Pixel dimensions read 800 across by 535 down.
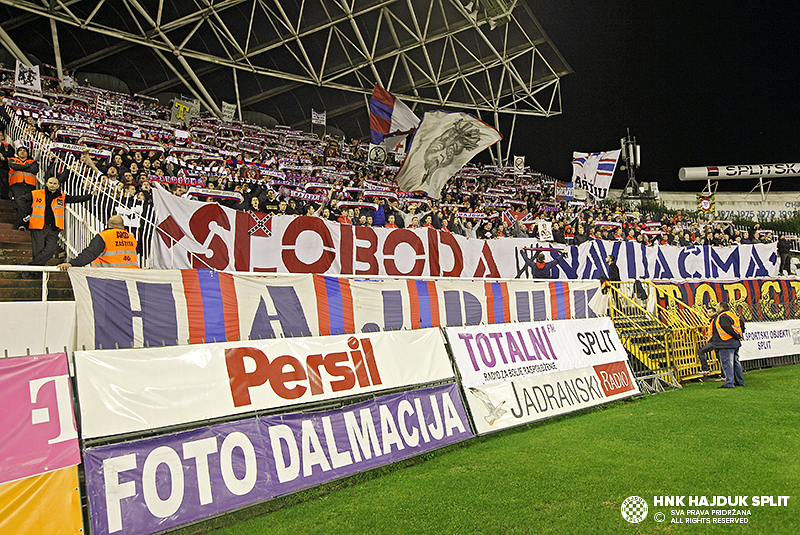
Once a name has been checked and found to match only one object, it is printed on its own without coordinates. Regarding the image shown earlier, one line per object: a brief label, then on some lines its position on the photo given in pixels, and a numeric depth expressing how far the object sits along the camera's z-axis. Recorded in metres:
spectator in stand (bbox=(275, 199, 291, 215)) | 11.00
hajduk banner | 5.51
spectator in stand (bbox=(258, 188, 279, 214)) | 11.21
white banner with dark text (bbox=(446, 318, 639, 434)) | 6.95
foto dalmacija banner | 3.79
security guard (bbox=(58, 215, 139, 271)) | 6.90
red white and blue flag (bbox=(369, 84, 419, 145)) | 23.75
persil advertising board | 4.11
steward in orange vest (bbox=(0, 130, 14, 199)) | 9.26
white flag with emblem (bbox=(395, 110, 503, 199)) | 18.98
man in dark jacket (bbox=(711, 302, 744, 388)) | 9.84
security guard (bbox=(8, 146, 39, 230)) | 8.07
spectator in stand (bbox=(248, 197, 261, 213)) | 10.82
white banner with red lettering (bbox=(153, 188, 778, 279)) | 8.44
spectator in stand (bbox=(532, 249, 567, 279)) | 13.14
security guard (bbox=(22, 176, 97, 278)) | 7.56
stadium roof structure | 22.31
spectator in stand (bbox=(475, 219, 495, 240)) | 14.11
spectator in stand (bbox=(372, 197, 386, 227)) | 13.36
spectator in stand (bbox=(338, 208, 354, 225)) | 11.94
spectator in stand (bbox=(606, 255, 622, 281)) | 13.40
